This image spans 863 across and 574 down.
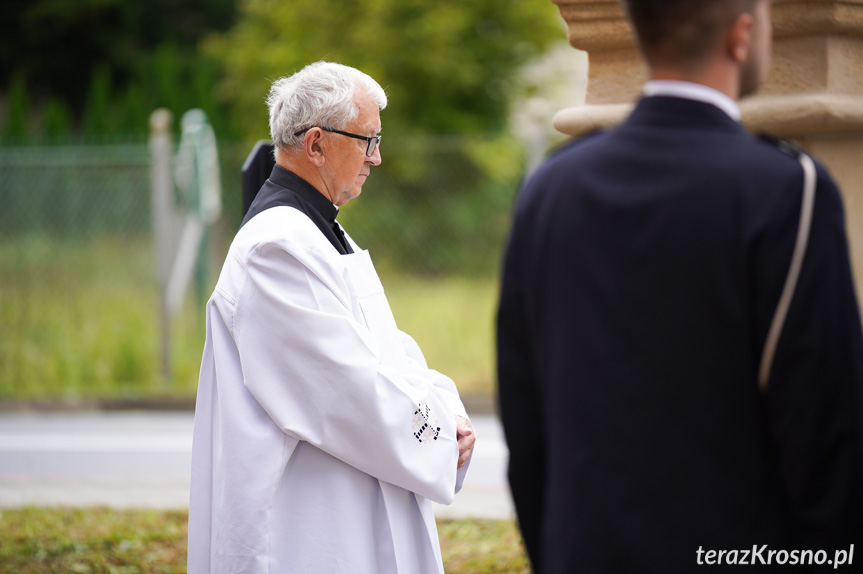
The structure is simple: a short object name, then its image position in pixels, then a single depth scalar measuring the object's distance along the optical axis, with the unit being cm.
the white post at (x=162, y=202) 1902
